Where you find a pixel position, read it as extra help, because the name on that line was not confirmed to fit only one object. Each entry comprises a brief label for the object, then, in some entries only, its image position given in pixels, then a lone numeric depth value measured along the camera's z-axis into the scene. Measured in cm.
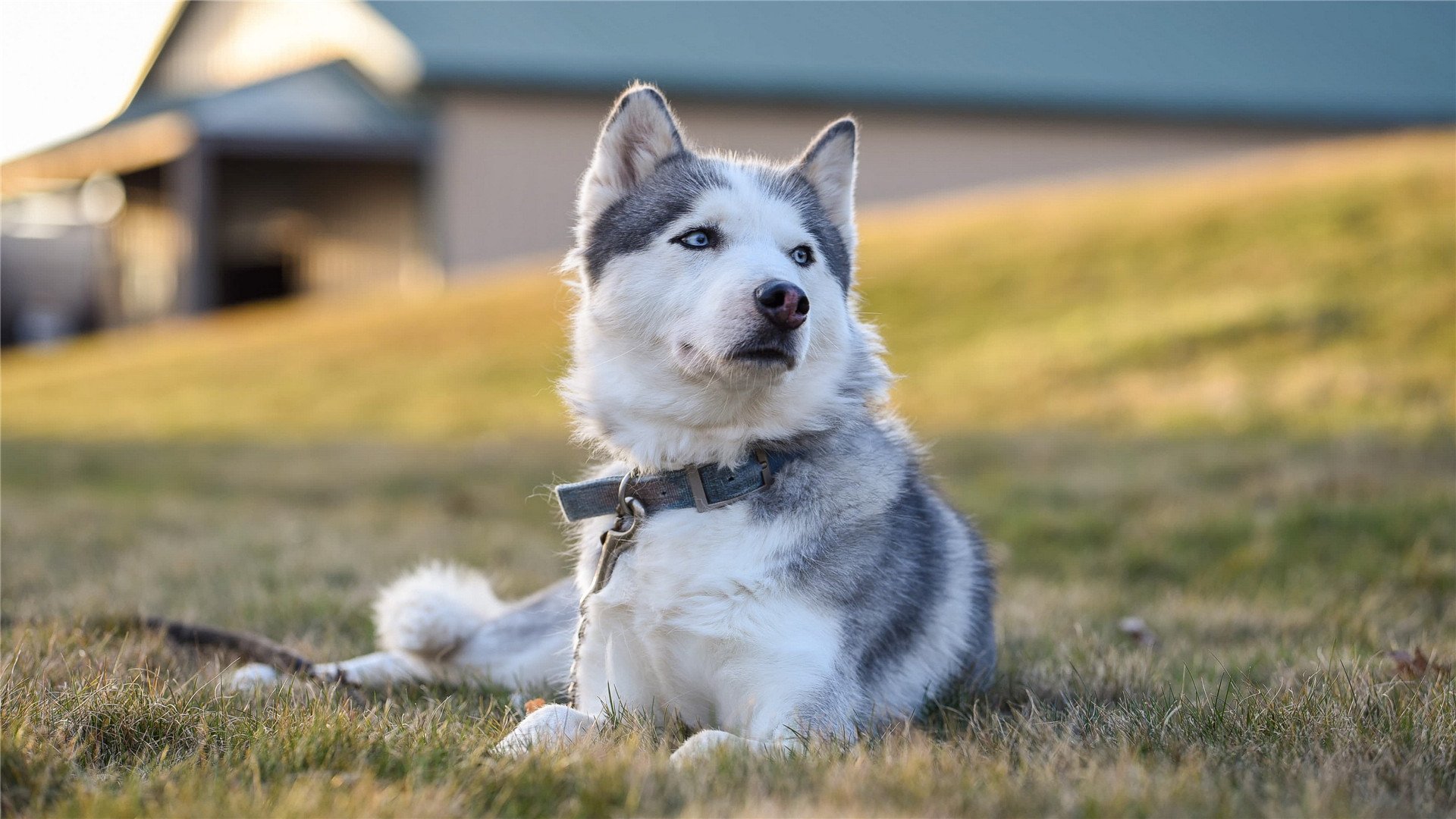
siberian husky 313
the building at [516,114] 2416
